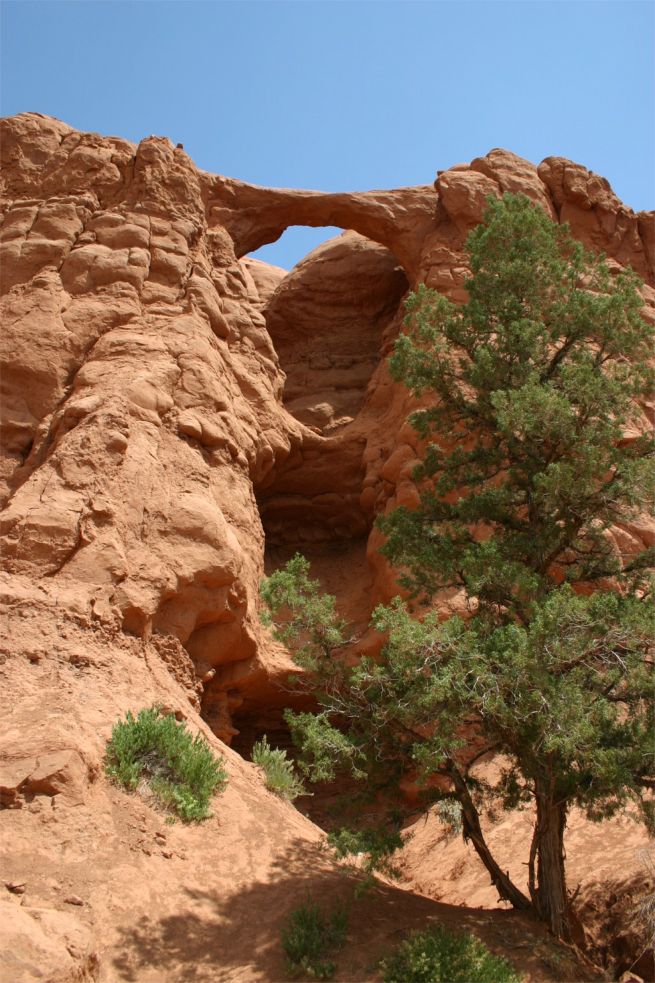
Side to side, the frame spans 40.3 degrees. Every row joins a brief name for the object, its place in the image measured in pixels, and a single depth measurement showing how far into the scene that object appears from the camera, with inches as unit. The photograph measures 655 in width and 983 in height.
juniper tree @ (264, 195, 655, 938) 315.9
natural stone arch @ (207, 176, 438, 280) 668.1
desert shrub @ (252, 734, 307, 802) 429.7
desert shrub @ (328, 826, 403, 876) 331.6
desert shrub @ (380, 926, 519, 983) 287.0
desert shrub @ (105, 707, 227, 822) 349.1
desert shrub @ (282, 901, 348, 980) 304.8
